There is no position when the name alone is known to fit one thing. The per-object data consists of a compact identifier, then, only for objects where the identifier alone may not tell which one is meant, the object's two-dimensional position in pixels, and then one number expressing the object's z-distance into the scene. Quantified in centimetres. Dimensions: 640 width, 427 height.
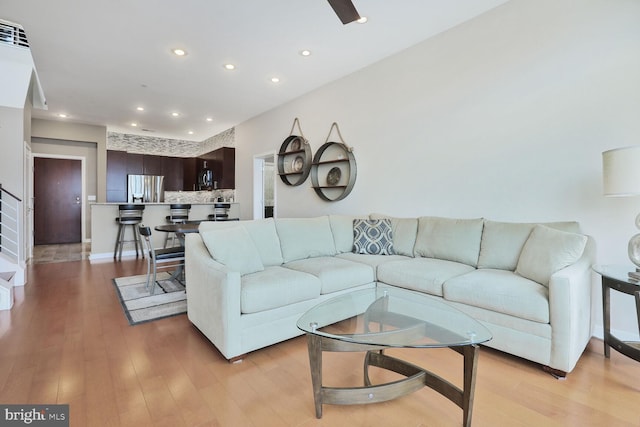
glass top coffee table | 147
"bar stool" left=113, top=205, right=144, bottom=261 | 576
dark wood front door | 739
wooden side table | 193
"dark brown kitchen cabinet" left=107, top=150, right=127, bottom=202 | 791
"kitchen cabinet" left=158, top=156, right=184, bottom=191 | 876
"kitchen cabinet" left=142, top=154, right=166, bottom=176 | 838
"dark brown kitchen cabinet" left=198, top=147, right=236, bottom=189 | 734
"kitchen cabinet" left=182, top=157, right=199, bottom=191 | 875
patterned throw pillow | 353
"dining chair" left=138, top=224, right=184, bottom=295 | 356
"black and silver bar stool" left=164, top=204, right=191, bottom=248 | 626
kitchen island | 577
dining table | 366
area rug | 301
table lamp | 197
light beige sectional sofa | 204
